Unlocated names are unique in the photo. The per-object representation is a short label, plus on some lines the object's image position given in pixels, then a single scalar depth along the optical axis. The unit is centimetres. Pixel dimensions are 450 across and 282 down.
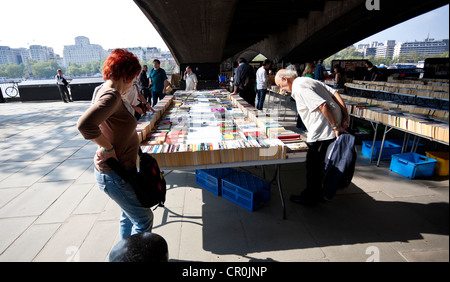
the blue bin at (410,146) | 462
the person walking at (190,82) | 825
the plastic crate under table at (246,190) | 294
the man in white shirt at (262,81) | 718
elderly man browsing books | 245
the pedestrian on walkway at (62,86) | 1188
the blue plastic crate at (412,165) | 358
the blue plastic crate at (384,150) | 447
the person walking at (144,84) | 849
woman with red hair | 141
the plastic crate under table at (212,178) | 328
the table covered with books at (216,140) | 232
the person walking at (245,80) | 652
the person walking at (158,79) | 720
